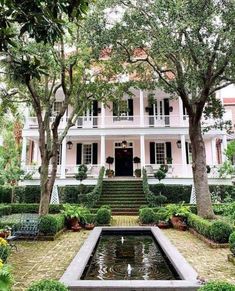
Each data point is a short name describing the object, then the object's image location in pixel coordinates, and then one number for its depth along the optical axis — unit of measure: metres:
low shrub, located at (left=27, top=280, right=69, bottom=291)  3.85
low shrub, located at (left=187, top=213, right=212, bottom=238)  10.38
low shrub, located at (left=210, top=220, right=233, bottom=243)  9.63
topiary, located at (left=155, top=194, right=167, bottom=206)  18.09
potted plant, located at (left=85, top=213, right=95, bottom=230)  14.14
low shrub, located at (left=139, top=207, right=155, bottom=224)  14.06
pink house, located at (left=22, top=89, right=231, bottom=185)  22.78
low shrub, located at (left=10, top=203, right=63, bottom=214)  18.00
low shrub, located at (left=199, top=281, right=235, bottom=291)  3.79
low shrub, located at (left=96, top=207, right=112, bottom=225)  13.89
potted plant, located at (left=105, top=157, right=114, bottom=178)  23.17
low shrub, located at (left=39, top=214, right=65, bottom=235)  11.13
